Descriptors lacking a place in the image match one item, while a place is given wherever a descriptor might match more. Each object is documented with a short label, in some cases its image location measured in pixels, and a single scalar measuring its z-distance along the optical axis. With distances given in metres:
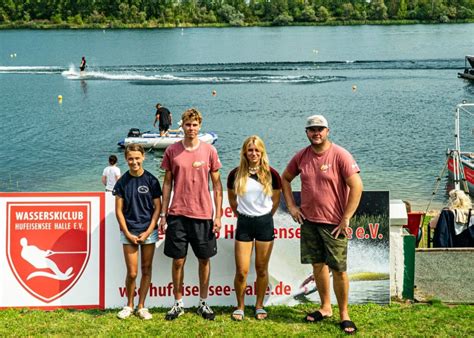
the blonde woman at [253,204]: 6.13
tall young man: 6.18
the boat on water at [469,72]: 57.59
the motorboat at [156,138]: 26.73
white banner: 6.77
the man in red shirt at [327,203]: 5.96
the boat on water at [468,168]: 19.41
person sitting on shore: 7.41
